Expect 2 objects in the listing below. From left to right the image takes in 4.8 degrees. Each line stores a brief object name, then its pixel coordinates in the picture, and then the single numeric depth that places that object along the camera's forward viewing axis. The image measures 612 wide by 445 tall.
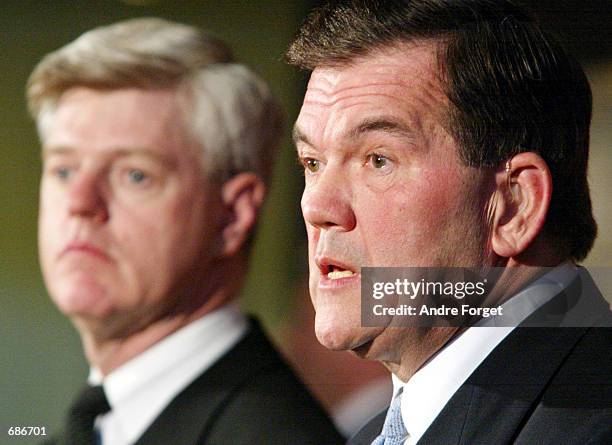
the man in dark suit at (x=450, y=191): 5.11
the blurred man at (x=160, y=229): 5.32
